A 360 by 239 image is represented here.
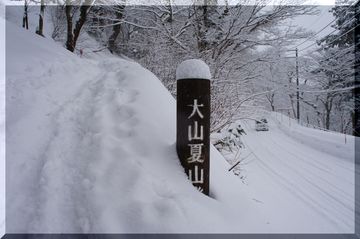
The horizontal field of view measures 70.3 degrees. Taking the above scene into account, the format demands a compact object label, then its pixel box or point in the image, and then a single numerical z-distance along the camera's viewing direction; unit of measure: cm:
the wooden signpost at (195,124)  260
